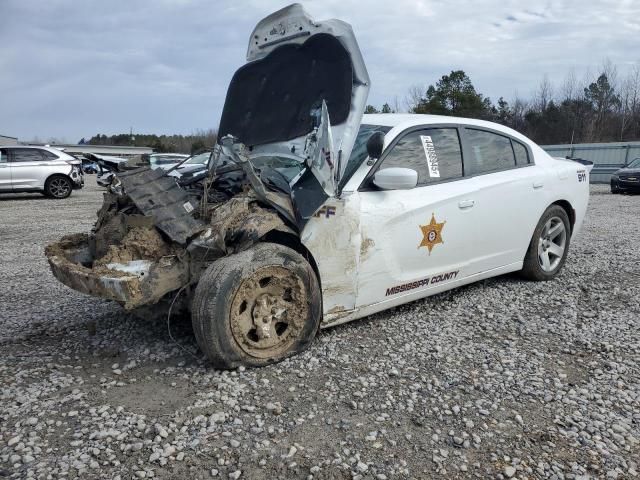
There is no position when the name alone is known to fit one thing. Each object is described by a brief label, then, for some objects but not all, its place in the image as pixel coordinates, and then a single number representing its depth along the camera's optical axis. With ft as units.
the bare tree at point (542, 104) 161.07
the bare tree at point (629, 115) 154.20
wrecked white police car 10.29
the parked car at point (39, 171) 50.26
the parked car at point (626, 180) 58.44
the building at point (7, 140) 190.48
